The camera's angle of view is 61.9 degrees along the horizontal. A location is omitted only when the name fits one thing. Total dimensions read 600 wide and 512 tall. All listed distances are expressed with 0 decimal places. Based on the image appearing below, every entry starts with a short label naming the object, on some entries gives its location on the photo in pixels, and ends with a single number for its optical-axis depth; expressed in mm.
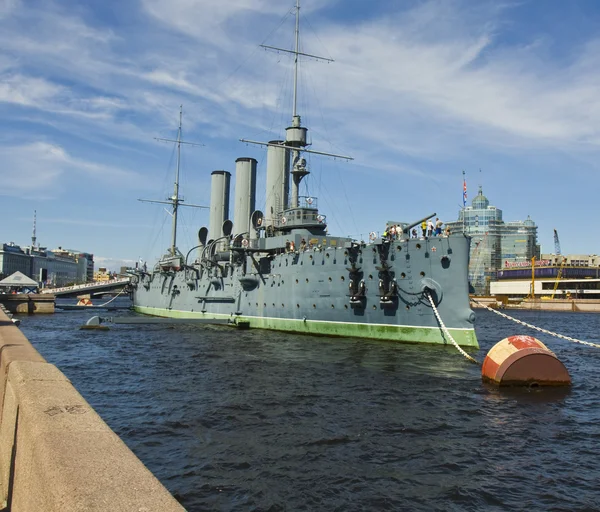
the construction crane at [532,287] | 102019
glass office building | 150375
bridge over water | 80312
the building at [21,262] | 173625
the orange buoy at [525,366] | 15164
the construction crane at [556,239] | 142875
